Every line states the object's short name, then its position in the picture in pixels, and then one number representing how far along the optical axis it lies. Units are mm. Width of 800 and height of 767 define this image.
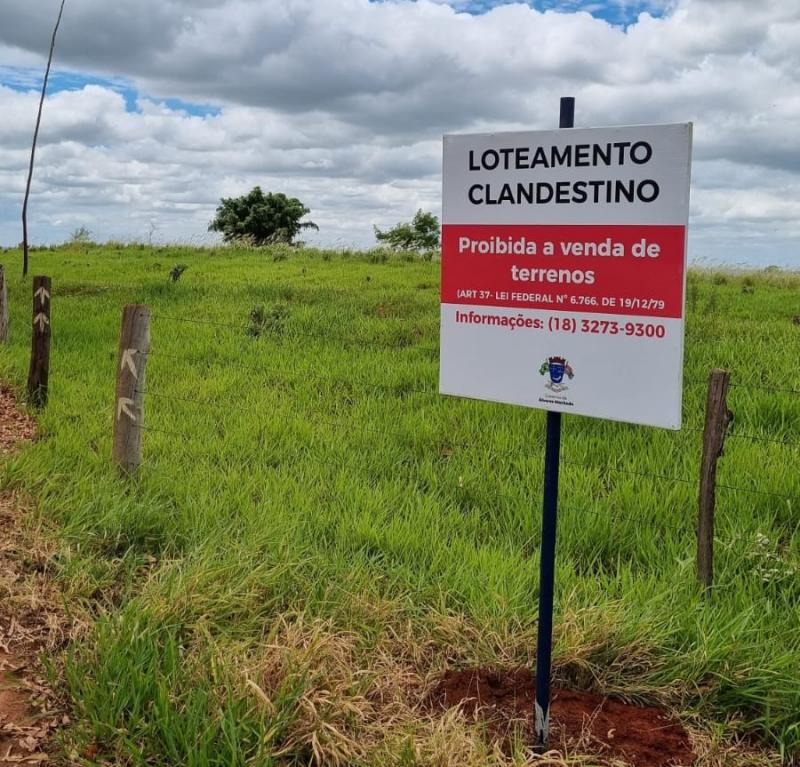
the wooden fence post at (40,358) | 7797
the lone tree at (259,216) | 49188
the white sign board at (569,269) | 2684
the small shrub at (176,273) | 16859
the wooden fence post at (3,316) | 10377
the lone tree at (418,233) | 50562
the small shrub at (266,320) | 10875
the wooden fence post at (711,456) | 4043
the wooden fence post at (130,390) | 5555
